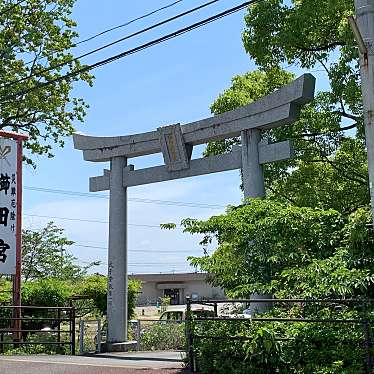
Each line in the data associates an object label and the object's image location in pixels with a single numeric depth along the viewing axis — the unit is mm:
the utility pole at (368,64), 8039
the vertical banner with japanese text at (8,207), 16219
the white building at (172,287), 71750
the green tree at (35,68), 22469
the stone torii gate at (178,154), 13266
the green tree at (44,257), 43875
